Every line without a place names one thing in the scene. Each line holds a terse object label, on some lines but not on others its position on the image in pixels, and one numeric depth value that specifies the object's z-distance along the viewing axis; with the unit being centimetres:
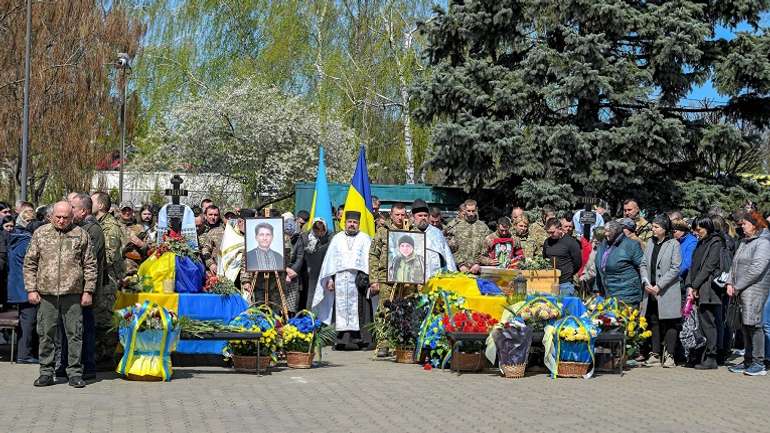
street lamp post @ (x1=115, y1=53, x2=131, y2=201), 3291
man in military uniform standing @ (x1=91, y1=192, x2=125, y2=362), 1346
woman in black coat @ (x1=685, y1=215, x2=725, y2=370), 1512
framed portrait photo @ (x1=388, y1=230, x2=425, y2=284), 1558
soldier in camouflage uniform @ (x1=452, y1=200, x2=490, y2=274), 1734
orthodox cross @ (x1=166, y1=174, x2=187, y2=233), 1730
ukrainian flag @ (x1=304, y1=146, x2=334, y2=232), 2120
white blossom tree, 4306
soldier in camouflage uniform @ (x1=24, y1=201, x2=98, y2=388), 1227
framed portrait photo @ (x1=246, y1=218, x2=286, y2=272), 1572
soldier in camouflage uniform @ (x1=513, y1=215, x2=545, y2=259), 1788
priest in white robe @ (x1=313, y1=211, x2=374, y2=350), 1734
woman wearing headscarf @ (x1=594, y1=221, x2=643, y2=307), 1541
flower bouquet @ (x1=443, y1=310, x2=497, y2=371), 1402
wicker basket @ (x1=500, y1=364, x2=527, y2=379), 1365
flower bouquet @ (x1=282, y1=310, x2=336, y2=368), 1428
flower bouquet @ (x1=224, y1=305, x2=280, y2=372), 1378
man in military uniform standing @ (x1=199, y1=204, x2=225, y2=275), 1711
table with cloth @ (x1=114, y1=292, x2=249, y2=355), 1403
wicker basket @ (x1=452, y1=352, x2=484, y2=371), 1402
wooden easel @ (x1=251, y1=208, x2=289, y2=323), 1598
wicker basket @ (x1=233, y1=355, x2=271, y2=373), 1381
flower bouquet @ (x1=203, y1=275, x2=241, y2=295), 1445
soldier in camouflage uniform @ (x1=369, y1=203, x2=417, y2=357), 1584
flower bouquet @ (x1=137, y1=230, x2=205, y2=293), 1424
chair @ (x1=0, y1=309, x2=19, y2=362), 1457
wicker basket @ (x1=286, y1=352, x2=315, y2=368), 1437
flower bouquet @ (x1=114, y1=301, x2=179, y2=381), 1277
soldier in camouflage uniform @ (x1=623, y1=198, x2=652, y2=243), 1698
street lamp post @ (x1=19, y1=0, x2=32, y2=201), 3064
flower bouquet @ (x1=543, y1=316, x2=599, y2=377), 1374
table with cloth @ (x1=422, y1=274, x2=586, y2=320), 1469
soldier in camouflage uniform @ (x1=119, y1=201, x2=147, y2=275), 1539
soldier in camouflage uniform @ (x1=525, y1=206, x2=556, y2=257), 1844
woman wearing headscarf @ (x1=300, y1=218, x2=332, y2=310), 1861
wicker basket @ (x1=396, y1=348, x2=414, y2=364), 1521
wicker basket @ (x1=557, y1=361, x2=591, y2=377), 1383
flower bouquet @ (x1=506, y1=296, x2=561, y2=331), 1397
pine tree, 2908
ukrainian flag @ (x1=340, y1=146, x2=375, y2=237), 2005
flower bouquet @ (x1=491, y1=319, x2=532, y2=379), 1363
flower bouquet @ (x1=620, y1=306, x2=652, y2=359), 1492
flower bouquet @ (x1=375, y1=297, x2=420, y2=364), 1499
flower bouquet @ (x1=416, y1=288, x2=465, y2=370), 1442
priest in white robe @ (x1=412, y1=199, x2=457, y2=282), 1608
